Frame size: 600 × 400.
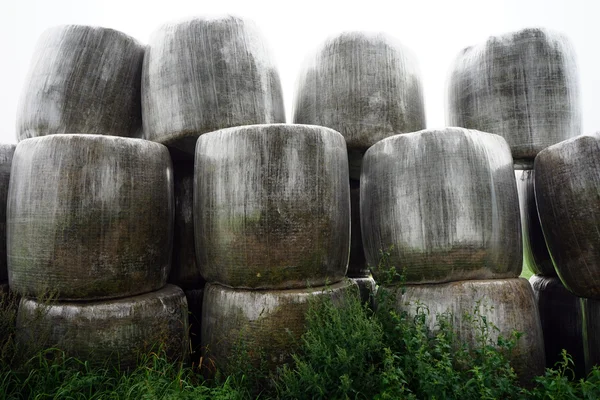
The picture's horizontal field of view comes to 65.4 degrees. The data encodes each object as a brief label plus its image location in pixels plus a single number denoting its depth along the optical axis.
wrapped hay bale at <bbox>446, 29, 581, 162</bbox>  3.06
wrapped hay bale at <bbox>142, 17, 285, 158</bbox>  2.90
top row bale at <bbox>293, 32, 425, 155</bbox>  3.12
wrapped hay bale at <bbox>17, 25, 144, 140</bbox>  3.01
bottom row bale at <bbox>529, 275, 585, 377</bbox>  3.11
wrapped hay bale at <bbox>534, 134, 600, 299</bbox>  2.36
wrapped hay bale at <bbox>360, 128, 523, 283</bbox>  2.43
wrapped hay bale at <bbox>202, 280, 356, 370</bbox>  2.41
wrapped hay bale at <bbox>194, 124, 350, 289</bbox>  2.44
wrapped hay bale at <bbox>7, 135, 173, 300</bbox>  2.45
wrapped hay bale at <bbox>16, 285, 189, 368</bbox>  2.44
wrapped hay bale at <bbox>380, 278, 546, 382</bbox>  2.35
